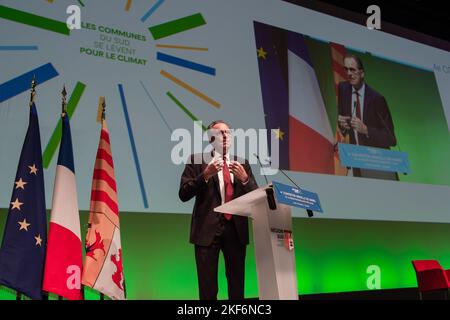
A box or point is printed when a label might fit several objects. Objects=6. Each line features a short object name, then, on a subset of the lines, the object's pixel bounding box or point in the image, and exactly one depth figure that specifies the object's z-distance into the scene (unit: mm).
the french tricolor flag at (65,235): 3203
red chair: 4918
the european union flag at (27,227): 3080
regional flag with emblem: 3473
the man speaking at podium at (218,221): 3330
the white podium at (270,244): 2742
